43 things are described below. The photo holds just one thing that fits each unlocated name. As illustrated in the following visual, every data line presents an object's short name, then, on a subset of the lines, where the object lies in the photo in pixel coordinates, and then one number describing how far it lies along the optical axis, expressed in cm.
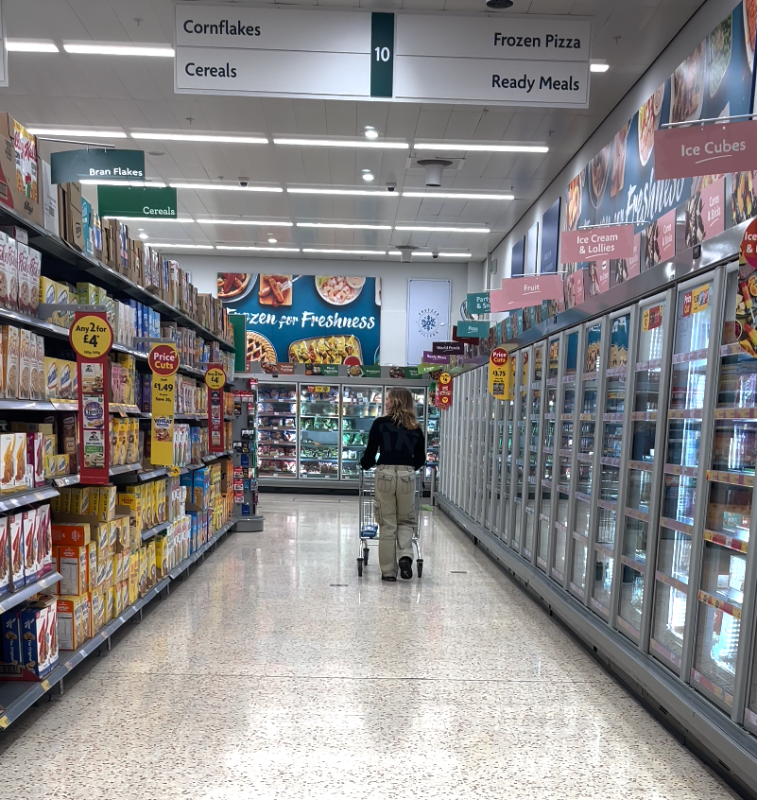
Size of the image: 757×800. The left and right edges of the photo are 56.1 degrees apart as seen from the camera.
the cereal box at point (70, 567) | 389
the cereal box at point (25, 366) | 331
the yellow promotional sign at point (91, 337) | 358
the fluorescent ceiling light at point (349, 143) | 880
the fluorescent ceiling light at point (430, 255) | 1482
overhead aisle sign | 450
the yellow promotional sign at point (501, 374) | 709
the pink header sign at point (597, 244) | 572
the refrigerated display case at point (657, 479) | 315
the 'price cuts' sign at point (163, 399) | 496
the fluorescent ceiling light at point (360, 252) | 1483
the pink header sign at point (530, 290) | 686
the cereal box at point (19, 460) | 320
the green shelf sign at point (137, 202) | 518
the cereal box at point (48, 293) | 364
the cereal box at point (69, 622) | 387
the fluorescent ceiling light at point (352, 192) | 1074
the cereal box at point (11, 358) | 316
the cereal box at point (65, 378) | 383
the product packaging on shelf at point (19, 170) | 323
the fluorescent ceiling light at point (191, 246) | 1482
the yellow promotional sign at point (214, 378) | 713
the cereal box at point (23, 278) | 334
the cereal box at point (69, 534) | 394
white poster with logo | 1586
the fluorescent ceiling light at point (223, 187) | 1068
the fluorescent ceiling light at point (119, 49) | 661
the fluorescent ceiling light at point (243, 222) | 1269
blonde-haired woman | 649
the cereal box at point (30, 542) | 334
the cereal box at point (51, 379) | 368
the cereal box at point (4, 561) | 310
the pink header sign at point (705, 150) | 303
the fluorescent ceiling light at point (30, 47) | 662
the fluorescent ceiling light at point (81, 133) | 875
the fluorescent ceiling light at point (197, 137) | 874
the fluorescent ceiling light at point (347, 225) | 1274
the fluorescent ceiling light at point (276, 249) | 1486
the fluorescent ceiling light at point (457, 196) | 1064
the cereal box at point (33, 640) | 338
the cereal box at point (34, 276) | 347
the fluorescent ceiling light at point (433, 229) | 1269
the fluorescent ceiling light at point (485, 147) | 870
